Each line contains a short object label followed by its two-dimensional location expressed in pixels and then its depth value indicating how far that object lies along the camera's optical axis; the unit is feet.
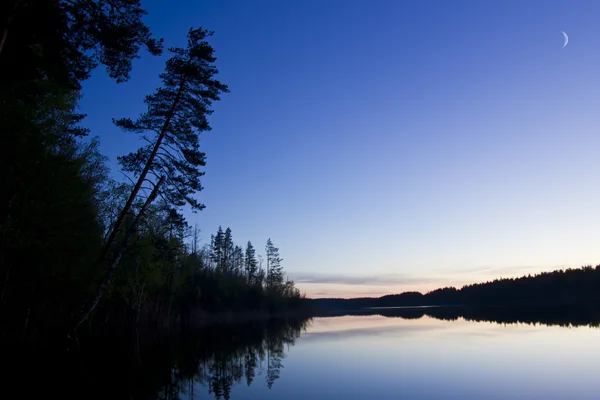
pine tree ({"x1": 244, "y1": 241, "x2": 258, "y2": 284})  385.01
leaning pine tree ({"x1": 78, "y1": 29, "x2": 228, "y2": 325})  73.05
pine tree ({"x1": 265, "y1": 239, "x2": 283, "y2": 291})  389.89
